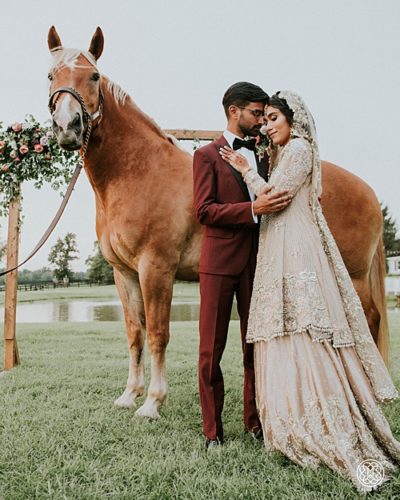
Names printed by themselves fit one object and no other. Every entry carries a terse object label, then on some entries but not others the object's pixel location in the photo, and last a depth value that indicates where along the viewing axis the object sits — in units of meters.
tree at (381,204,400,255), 53.00
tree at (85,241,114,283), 45.37
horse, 3.70
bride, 2.53
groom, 2.96
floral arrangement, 5.57
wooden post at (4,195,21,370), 6.35
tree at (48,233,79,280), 45.66
